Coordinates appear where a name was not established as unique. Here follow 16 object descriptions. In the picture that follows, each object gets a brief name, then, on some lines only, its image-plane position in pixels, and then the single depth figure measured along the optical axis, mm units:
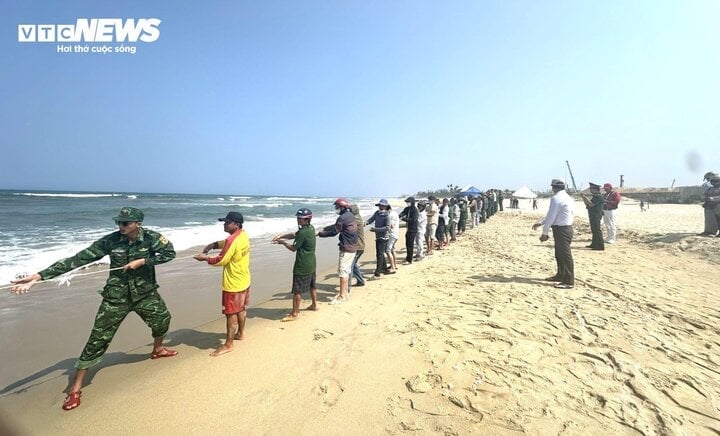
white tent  30819
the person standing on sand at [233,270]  3723
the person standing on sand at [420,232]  9008
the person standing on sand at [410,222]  8253
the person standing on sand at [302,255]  4727
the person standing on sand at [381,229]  7156
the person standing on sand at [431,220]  9672
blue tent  22831
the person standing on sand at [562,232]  5797
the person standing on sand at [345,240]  5508
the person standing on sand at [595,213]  9219
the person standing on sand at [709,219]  9367
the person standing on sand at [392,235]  7297
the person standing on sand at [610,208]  10078
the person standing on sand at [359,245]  6239
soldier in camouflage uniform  2990
